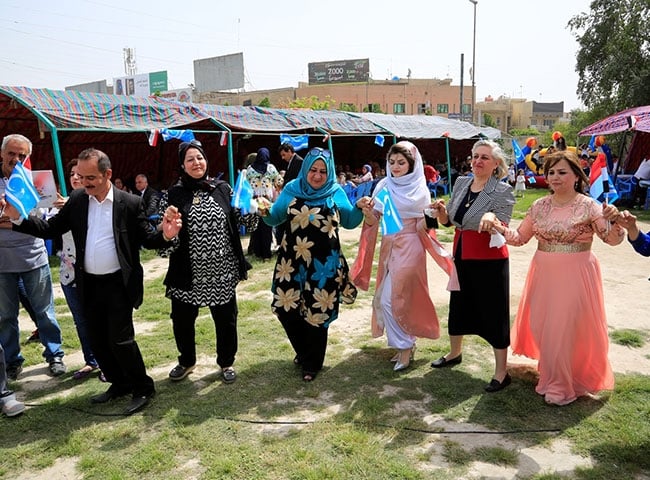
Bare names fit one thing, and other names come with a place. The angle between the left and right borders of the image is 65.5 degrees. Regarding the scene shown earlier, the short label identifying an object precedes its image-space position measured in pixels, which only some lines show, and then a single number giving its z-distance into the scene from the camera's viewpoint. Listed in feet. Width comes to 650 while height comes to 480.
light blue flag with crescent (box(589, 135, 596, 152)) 39.60
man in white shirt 10.02
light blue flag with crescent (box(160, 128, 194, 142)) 29.21
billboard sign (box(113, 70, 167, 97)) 157.17
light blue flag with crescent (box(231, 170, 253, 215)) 11.40
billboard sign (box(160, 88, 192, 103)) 147.23
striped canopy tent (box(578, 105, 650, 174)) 40.35
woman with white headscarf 12.03
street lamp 92.43
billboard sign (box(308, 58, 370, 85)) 200.34
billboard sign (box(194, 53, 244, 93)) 148.15
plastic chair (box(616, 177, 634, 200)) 42.10
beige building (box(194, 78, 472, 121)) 177.37
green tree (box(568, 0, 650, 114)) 58.65
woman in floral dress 11.55
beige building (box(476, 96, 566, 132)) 236.22
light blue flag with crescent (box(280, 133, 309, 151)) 33.81
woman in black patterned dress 11.09
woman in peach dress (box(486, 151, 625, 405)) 10.07
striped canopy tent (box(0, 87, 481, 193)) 26.39
